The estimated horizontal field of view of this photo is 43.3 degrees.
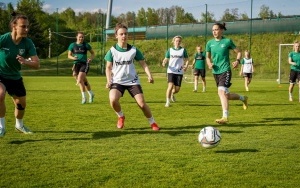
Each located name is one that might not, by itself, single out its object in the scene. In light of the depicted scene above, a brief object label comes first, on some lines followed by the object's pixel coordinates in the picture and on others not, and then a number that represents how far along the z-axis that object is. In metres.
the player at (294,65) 14.11
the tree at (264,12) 37.54
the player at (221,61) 8.87
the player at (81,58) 12.80
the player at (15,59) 6.53
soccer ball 5.84
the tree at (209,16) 38.22
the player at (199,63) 19.25
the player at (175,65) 12.41
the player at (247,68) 20.42
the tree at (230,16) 40.74
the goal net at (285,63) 32.40
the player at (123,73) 7.67
